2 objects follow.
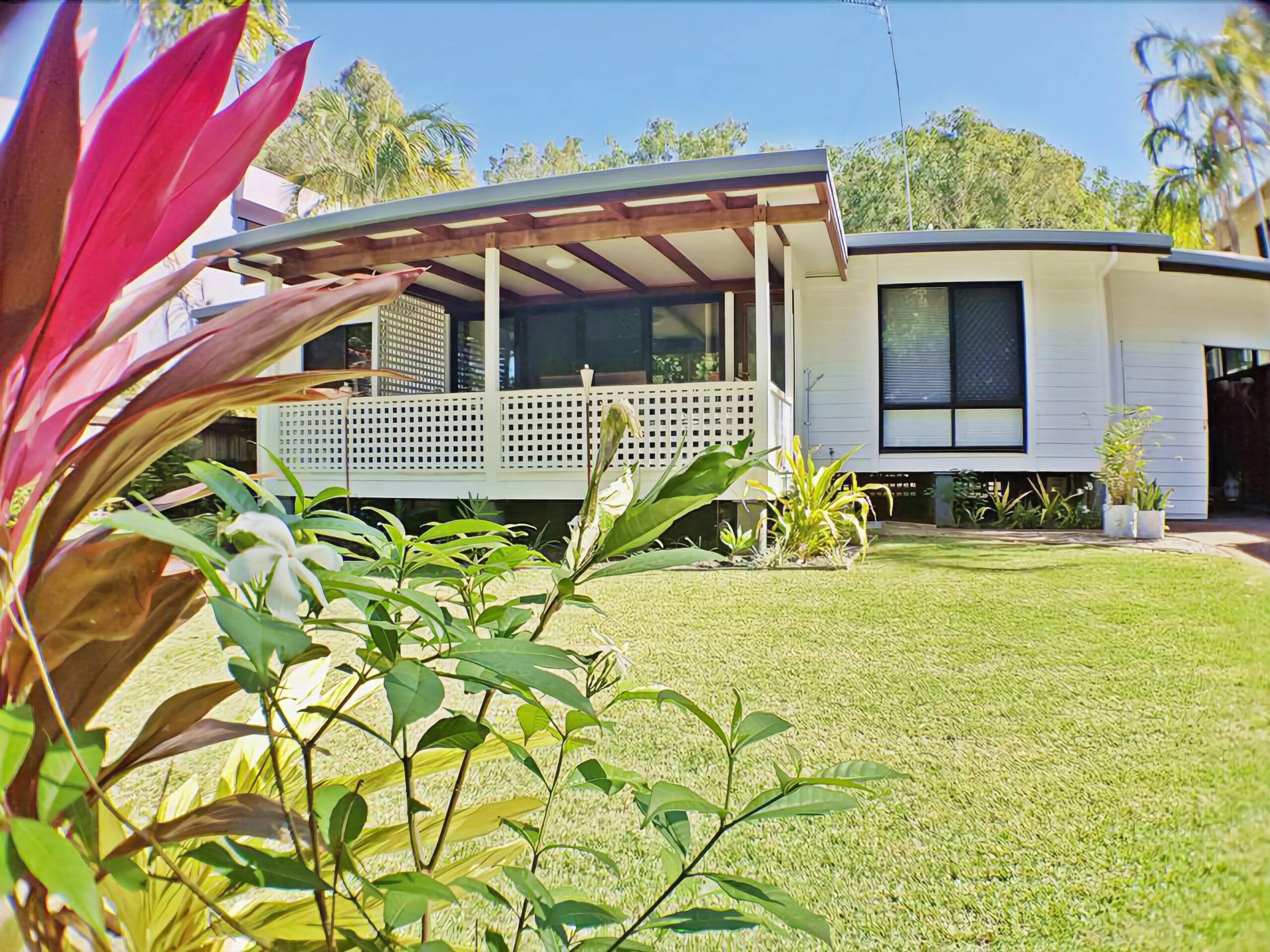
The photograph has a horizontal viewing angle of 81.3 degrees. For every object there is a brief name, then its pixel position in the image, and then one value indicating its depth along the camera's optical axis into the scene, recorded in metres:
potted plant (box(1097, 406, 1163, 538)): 4.68
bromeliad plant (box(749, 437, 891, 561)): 4.29
